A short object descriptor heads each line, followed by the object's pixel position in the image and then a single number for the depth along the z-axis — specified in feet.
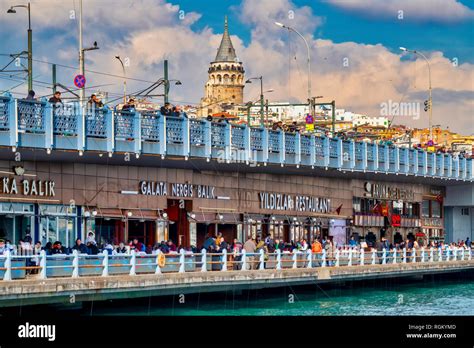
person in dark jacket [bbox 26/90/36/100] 133.94
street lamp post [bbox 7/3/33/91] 138.72
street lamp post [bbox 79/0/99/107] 147.75
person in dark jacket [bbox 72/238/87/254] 127.56
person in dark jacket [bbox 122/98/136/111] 149.32
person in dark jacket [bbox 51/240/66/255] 125.59
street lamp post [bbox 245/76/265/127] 204.44
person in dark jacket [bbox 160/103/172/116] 154.20
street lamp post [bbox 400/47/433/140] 275.94
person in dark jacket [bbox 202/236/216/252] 148.15
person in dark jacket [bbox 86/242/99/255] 130.02
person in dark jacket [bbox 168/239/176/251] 150.82
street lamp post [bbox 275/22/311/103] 213.13
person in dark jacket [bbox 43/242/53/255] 125.90
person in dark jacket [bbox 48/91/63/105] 135.95
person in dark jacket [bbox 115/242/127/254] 144.24
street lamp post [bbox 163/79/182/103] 158.32
